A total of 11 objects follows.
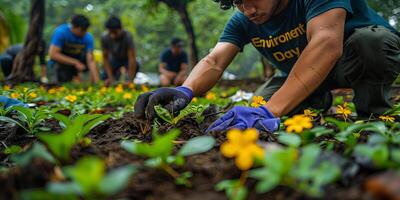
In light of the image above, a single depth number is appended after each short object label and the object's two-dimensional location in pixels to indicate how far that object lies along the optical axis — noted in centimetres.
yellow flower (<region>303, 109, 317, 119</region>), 191
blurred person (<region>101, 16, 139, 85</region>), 769
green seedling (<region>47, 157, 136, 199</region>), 74
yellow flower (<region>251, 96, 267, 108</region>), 196
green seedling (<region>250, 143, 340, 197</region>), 82
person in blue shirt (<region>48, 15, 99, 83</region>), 740
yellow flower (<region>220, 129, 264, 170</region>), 82
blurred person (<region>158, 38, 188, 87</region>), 986
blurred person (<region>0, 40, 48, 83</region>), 800
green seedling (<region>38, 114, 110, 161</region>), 97
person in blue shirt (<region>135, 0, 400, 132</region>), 200
